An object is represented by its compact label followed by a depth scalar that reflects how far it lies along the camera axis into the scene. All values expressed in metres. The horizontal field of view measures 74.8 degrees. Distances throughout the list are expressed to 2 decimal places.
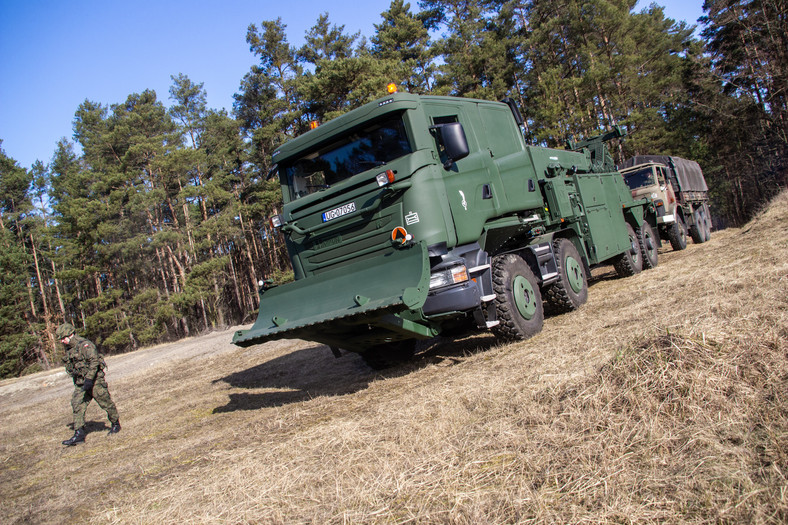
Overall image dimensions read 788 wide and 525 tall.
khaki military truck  13.86
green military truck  5.43
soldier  7.31
